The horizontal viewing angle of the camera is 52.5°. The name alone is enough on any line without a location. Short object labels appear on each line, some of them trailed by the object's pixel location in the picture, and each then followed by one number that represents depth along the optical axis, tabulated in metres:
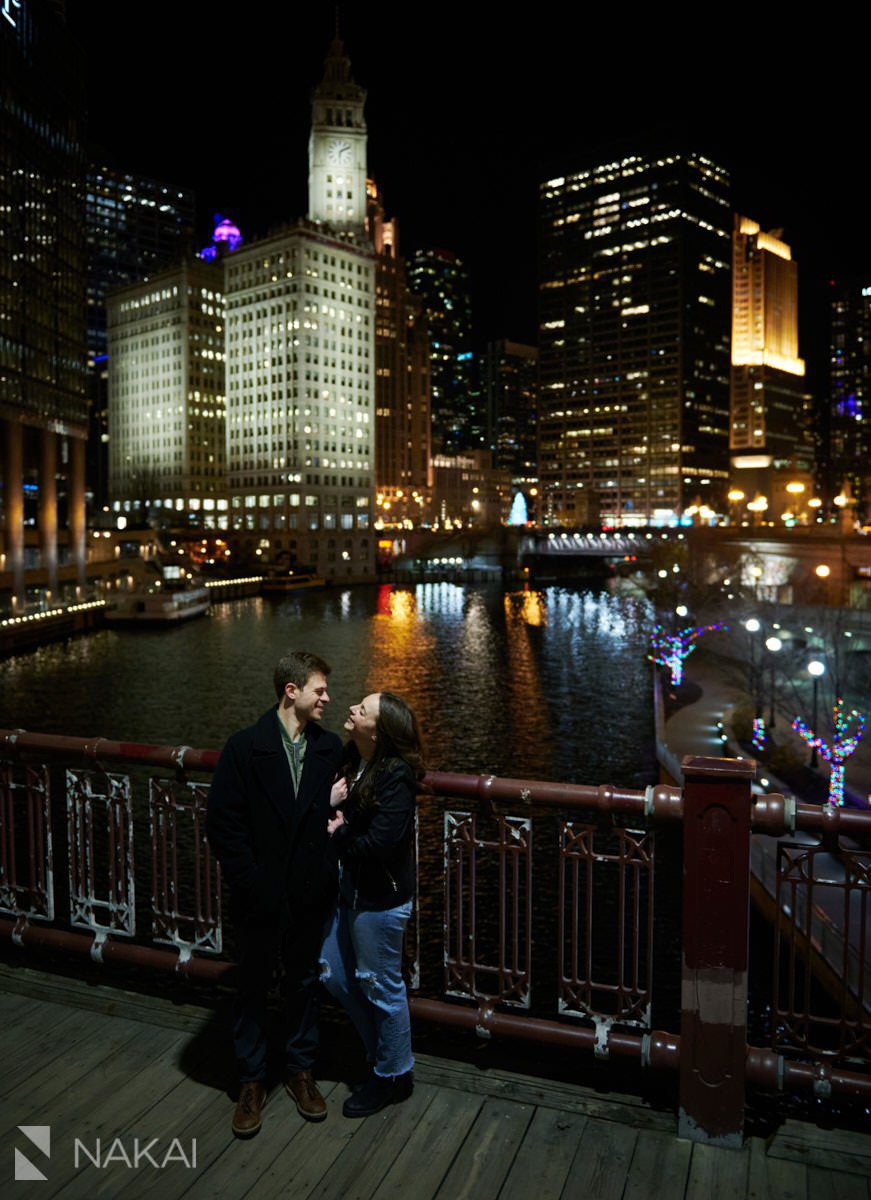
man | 5.00
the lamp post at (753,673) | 33.72
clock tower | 192.88
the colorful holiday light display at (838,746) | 23.73
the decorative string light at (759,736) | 29.98
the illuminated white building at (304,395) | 164.25
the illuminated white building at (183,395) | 188.38
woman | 4.99
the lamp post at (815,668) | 25.73
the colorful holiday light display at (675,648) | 43.59
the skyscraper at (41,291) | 73.38
